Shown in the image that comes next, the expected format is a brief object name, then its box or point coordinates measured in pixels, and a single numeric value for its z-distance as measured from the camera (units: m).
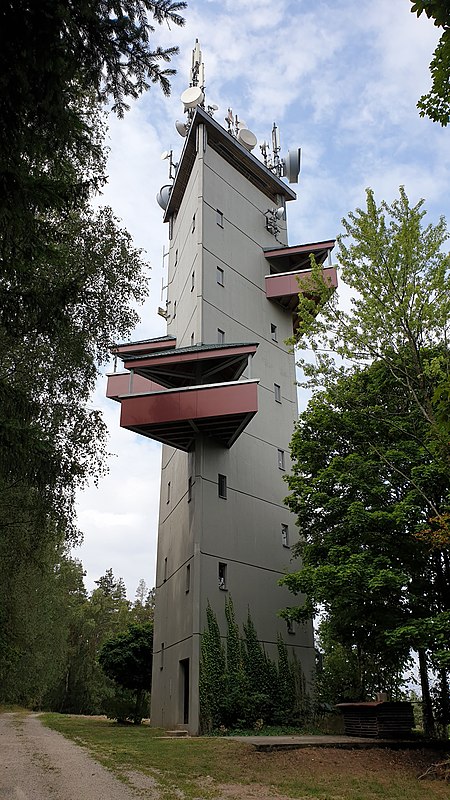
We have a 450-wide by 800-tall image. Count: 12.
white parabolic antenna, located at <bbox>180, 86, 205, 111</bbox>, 28.81
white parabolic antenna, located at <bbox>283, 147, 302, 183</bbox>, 31.89
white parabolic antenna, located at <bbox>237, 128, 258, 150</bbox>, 29.89
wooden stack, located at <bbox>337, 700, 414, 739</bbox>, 15.54
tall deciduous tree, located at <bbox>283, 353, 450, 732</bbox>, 15.40
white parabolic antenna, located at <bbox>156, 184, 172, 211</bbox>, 32.91
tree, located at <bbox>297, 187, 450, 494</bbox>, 13.09
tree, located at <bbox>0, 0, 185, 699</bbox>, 5.32
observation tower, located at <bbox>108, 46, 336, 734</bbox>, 20.48
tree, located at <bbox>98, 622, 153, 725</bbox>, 27.88
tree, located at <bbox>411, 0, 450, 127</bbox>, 4.77
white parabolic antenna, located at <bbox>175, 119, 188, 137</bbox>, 30.69
